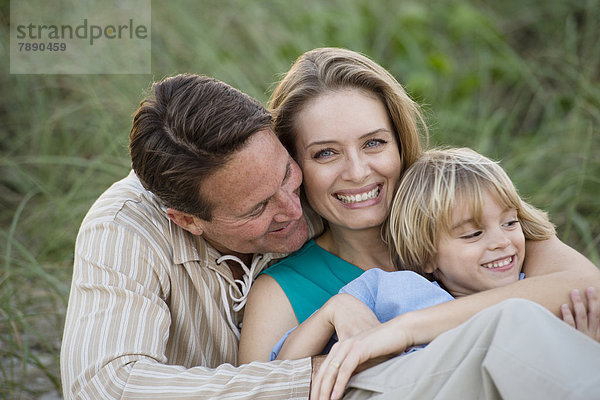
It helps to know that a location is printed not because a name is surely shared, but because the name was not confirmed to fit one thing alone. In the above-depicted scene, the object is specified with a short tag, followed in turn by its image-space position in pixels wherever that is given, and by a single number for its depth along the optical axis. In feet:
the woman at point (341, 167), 16.33
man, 13.50
